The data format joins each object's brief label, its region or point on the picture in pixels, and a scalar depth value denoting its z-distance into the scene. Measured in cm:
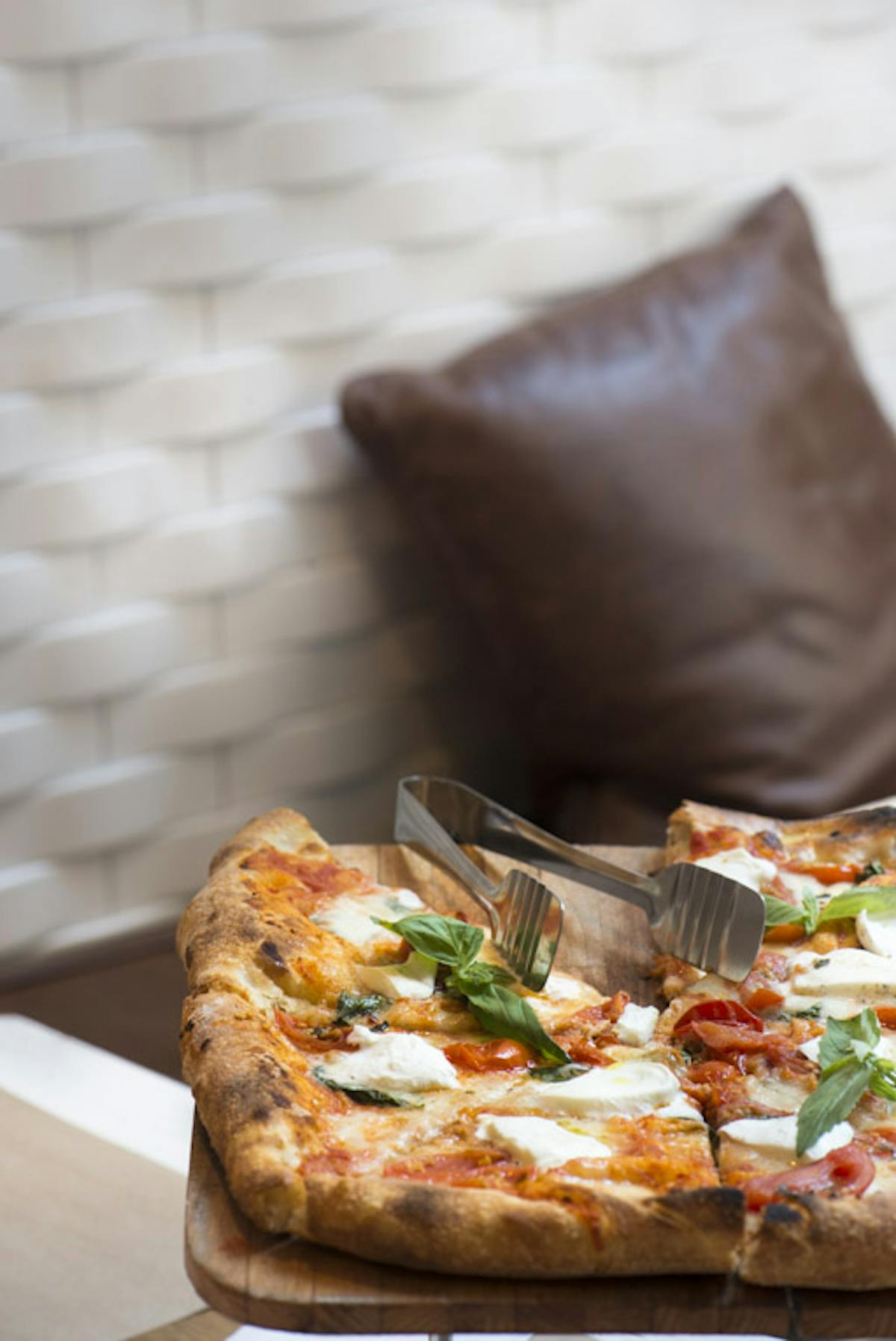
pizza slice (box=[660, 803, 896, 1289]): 136
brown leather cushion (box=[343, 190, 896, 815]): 213
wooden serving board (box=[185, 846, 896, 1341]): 135
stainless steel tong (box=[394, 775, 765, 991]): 156
